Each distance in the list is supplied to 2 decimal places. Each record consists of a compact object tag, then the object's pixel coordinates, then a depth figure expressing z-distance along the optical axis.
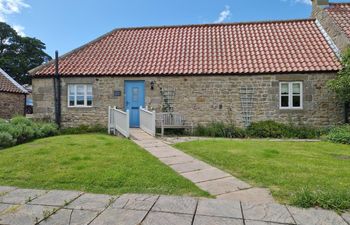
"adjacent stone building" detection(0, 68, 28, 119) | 21.25
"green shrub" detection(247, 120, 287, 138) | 12.13
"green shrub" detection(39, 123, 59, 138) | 11.76
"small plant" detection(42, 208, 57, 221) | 3.59
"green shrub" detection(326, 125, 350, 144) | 10.18
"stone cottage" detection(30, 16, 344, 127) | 12.65
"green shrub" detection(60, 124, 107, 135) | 13.41
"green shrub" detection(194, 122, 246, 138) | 12.43
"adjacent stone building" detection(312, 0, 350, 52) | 12.67
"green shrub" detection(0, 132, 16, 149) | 9.16
